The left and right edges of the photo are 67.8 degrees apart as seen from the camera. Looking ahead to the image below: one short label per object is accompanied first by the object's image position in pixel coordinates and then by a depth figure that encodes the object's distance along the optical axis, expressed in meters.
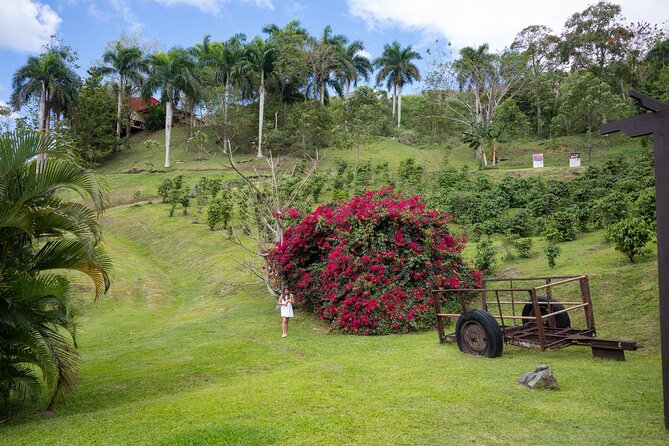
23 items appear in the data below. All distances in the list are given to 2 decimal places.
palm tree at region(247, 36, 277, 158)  49.00
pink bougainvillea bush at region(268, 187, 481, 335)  12.70
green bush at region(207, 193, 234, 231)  26.88
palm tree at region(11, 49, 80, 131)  46.41
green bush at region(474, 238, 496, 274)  15.61
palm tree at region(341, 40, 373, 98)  56.66
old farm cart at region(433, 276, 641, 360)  8.10
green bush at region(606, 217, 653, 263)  12.32
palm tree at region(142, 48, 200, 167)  47.47
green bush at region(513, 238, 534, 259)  16.53
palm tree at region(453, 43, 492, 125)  47.72
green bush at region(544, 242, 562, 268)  14.63
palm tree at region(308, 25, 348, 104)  52.36
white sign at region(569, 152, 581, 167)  33.73
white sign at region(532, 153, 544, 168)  35.28
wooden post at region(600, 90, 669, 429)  5.14
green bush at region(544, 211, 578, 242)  17.62
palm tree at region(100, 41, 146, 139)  55.12
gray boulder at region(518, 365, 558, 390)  6.73
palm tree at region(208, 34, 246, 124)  48.88
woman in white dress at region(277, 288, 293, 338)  12.78
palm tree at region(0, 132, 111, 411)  7.15
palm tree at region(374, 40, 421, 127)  63.50
